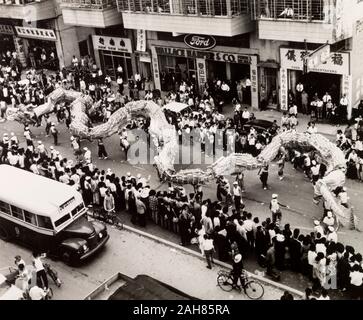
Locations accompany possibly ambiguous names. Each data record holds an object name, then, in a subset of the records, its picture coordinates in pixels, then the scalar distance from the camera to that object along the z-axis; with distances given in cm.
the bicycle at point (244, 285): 1576
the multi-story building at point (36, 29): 3716
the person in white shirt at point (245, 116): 2667
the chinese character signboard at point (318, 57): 2255
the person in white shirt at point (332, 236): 1600
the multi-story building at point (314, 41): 2441
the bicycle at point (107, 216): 2050
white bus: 1775
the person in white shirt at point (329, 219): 1743
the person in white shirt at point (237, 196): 1988
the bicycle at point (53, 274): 1711
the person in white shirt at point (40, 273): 1622
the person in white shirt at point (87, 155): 2436
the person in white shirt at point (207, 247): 1645
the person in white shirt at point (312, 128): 2249
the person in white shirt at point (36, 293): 1496
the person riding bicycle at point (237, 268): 1538
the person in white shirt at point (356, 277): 1452
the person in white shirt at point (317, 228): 1614
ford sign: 2980
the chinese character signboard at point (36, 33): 3831
